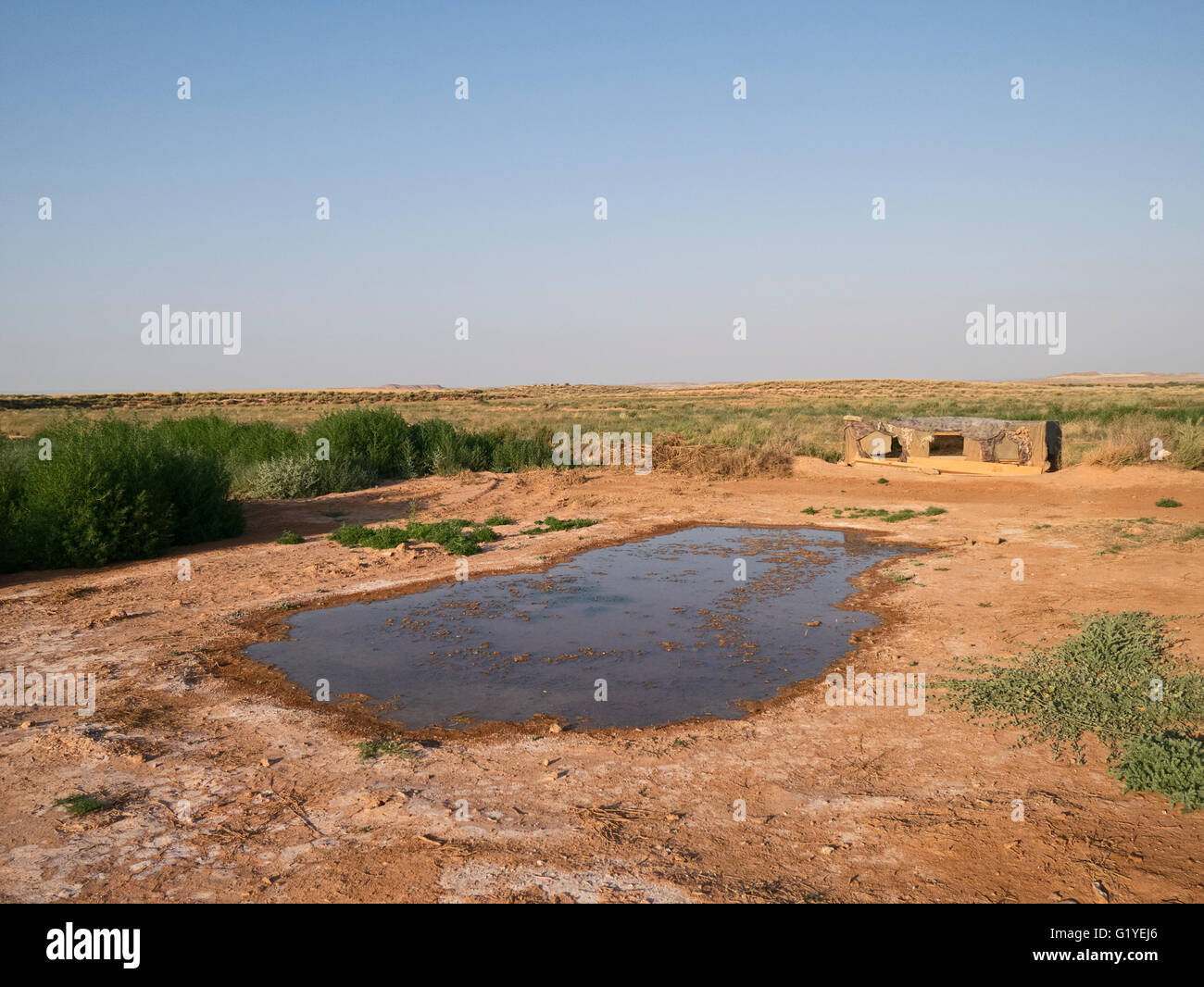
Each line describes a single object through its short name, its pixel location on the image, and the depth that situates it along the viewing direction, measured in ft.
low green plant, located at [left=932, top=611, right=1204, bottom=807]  15.17
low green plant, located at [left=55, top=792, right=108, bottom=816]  14.07
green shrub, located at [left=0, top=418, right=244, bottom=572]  35.06
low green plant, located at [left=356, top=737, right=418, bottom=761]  16.57
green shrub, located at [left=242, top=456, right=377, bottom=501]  54.44
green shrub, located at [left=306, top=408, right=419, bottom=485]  63.41
